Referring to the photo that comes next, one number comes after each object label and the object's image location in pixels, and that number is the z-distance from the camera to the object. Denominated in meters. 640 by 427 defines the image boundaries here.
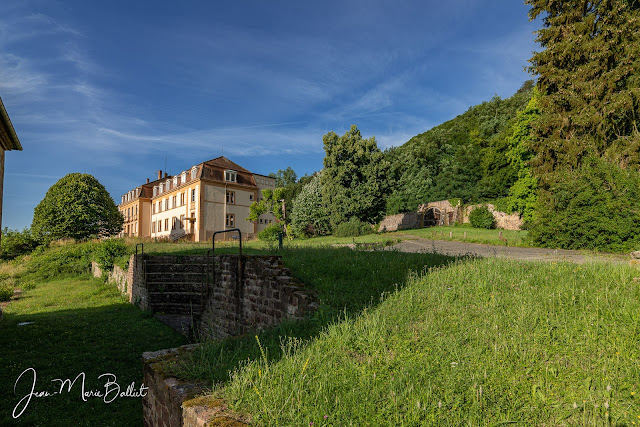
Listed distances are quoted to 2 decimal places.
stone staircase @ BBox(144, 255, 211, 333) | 11.92
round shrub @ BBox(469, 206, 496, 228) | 35.00
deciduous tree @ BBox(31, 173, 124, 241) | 29.86
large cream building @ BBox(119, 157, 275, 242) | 34.59
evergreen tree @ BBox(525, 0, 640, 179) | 15.46
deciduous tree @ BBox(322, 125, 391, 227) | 32.84
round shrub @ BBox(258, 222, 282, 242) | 25.32
